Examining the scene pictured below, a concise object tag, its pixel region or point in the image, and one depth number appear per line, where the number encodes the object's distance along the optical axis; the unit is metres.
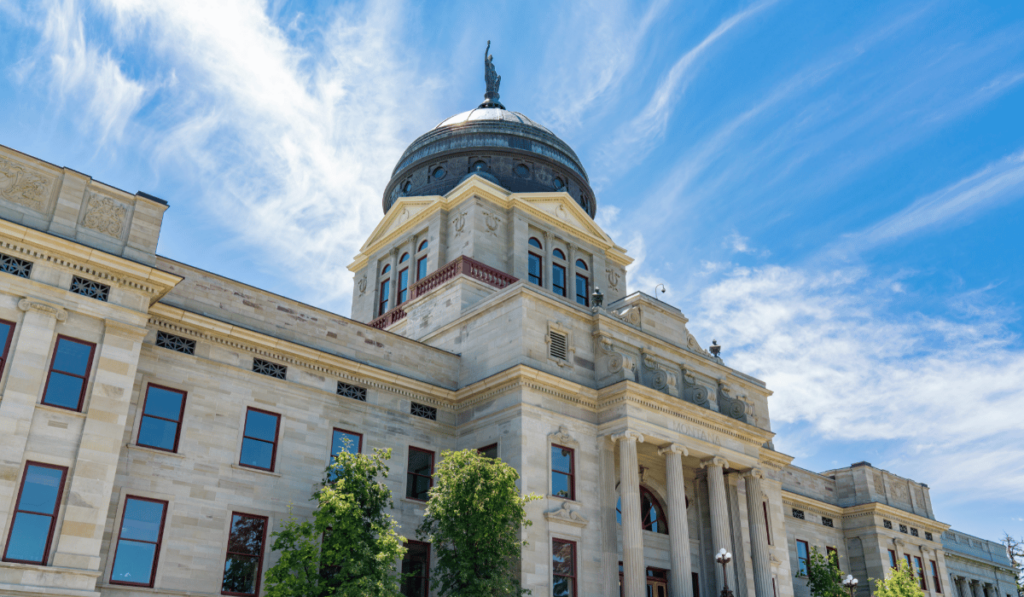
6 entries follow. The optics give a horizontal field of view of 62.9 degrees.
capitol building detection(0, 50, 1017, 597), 21.41
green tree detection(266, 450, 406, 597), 22.39
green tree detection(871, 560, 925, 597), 39.96
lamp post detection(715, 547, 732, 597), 29.48
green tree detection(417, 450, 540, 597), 25.27
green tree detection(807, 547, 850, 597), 40.72
